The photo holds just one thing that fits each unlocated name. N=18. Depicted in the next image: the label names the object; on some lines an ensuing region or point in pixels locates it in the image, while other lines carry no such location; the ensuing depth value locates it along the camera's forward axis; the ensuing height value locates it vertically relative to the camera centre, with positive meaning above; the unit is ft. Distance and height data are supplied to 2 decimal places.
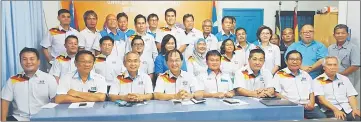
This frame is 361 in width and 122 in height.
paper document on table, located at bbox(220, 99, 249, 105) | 10.30 -1.49
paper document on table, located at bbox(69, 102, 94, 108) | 9.84 -1.45
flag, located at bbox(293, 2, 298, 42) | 10.80 +0.90
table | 9.27 -1.63
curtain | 9.70 +0.74
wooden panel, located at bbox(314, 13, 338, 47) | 10.82 +0.80
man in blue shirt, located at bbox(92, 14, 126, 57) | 10.62 +0.60
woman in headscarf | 10.84 -0.20
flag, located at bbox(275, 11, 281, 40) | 10.82 +0.88
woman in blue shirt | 10.71 +0.04
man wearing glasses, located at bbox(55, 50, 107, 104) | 10.22 -0.87
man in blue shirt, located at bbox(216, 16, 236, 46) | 10.91 +0.72
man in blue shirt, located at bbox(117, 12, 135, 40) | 10.80 +0.99
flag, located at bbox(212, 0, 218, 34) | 10.94 +1.08
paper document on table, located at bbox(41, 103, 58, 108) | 9.81 -1.43
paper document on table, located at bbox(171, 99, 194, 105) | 10.26 -1.46
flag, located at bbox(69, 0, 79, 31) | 10.45 +1.19
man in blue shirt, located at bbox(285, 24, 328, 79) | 10.94 +0.03
